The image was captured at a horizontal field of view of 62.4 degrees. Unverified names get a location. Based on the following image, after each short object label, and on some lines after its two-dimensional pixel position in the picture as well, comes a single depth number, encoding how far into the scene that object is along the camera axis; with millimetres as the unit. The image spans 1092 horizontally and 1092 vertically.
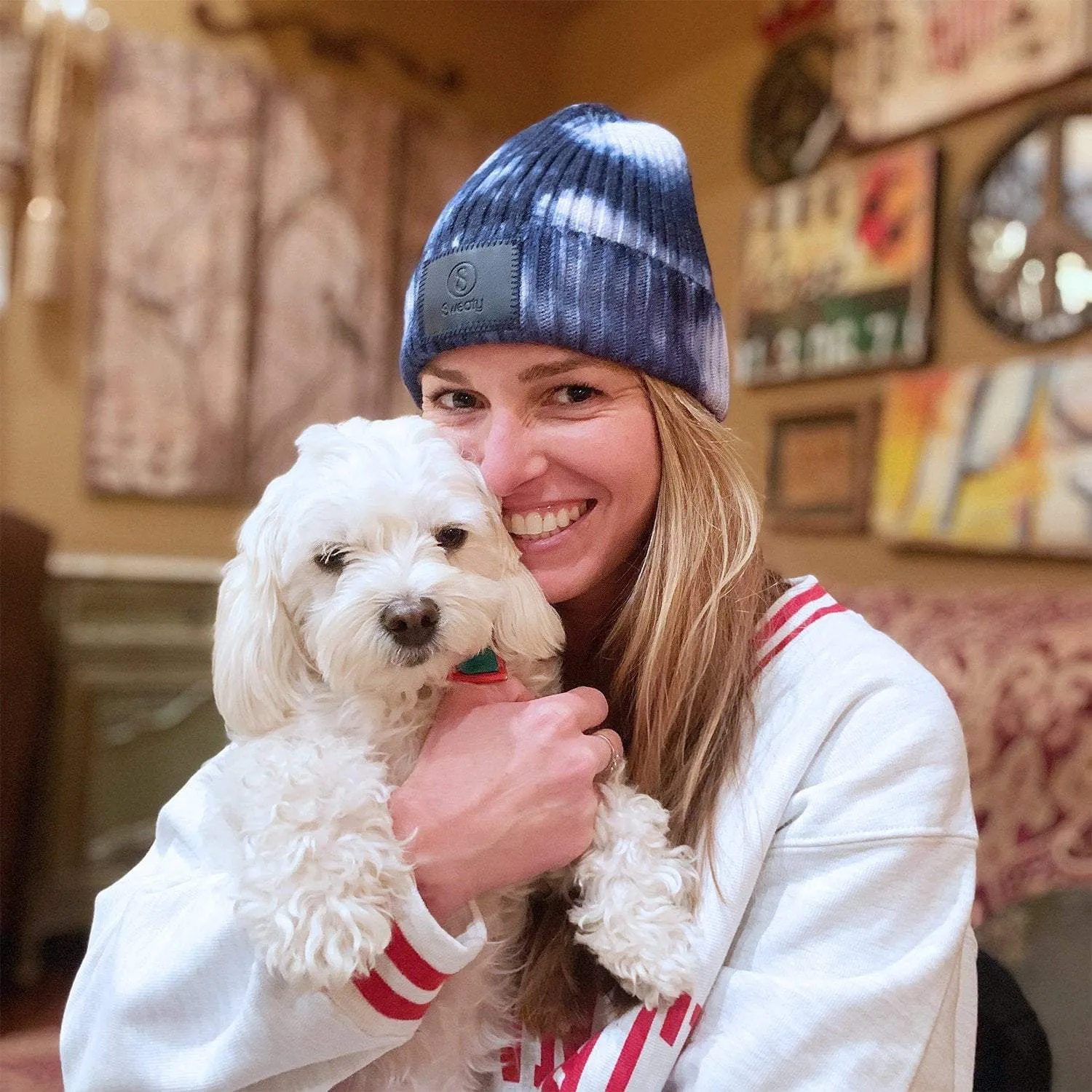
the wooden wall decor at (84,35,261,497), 3316
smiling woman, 818
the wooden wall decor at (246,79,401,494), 3582
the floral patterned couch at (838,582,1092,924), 1603
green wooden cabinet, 2879
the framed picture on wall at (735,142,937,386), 2701
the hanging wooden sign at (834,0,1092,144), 2379
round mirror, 2320
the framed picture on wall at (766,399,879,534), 2867
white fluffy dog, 856
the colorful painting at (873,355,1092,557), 2277
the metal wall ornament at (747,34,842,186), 3033
